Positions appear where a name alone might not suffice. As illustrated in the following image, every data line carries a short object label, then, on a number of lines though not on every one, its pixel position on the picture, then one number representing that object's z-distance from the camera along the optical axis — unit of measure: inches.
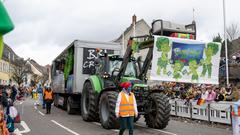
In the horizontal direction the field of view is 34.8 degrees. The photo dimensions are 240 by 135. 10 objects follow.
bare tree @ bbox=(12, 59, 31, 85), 3043.8
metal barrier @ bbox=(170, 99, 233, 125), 590.2
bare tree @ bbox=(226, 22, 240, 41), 2374.1
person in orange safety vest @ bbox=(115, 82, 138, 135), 394.3
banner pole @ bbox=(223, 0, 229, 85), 1012.7
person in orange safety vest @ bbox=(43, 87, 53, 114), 783.7
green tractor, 495.8
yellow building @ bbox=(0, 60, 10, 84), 2784.5
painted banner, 451.3
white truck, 693.3
